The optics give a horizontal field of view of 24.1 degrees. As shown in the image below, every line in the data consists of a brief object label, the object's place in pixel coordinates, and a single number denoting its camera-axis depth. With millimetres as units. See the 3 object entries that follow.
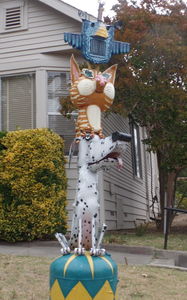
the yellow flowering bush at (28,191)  8250
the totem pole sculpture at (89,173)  3635
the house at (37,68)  10359
